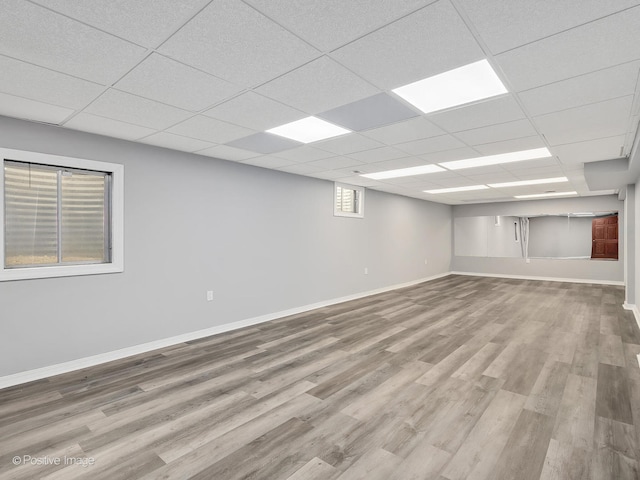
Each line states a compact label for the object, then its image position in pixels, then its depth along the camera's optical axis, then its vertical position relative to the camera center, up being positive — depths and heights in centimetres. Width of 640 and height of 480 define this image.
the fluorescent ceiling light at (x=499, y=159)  407 +112
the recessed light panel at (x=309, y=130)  310 +112
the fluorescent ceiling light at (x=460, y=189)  690 +116
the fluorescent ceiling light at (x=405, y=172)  502 +113
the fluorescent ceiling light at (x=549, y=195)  792 +120
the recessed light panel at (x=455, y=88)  214 +111
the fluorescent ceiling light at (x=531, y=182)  591 +115
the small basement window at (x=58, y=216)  300 +24
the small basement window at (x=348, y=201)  637 +83
